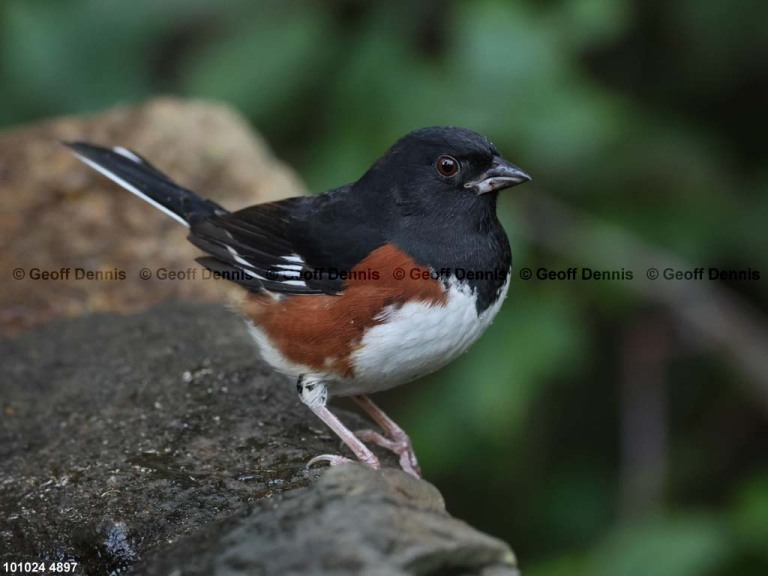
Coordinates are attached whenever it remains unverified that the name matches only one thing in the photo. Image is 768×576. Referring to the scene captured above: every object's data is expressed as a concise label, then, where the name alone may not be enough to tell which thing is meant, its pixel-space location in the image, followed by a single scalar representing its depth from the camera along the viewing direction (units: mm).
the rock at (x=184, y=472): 3588
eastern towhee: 5473
